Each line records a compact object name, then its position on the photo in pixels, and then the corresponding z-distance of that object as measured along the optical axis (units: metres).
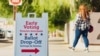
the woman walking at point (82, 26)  16.46
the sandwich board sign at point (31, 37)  9.45
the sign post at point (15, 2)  14.58
